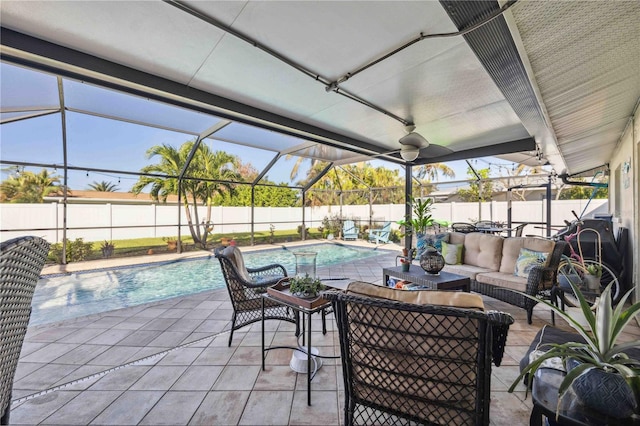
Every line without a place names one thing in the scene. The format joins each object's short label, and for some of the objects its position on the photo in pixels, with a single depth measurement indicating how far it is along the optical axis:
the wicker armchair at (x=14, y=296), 1.10
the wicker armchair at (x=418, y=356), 1.17
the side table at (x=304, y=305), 1.87
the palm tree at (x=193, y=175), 10.55
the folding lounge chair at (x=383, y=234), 10.67
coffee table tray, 2.01
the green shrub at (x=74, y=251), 7.29
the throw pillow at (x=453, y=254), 4.51
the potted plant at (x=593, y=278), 2.47
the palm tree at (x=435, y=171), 15.40
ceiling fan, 3.63
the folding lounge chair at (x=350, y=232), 11.71
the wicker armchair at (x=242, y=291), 2.65
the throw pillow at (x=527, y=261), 3.51
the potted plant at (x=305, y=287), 2.16
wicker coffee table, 3.33
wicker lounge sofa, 3.26
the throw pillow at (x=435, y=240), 4.82
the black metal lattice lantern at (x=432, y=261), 3.54
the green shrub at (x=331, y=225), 12.03
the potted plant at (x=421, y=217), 4.67
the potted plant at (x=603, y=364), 0.95
